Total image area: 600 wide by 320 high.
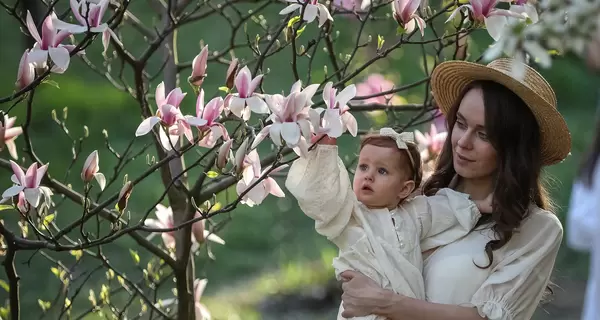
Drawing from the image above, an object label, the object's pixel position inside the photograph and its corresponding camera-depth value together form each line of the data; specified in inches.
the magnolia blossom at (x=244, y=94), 188.3
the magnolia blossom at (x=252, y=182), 191.2
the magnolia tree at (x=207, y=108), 183.7
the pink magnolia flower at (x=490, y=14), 195.3
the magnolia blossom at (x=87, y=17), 187.6
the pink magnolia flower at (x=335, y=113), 185.3
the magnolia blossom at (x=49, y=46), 187.9
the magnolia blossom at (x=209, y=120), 189.5
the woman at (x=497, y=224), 193.1
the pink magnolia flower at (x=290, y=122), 182.9
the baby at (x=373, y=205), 189.4
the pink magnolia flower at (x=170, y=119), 188.7
